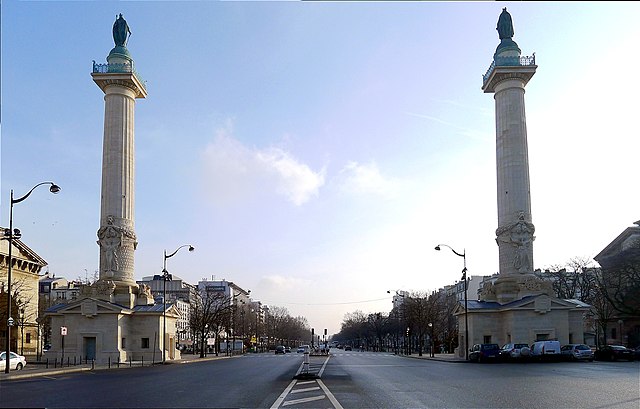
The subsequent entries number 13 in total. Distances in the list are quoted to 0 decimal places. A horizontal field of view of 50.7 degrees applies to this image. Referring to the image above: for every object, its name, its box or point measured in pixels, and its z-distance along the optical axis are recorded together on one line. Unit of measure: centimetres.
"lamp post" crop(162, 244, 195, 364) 6200
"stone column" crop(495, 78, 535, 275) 6694
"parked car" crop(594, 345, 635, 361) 5117
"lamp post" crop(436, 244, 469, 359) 6286
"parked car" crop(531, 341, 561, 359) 5162
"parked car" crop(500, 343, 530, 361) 5384
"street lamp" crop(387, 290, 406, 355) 14215
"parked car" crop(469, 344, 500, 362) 5425
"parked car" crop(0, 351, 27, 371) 4294
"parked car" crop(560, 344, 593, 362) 5122
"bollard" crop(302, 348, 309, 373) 3180
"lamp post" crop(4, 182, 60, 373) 3800
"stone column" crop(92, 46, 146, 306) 6606
